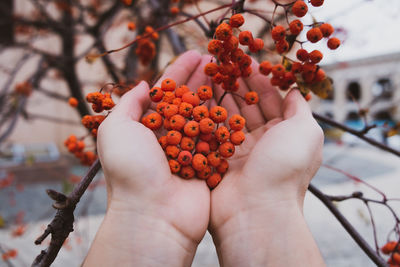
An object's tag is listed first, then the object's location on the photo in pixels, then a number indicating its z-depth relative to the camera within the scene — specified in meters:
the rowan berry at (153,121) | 0.30
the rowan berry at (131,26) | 0.39
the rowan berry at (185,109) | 0.29
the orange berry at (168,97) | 0.30
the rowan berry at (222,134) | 0.30
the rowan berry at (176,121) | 0.29
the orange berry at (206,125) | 0.29
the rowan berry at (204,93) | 0.30
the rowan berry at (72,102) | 0.38
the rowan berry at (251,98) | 0.32
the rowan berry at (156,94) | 0.30
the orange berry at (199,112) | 0.30
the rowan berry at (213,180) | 0.31
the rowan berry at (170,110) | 0.29
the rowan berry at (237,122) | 0.30
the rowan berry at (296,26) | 0.30
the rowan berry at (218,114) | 0.30
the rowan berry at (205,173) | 0.30
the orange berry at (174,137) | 0.29
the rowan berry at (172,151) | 0.30
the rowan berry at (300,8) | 0.29
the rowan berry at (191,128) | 0.29
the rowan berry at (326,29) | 0.30
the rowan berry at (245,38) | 0.30
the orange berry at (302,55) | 0.30
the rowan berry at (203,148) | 0.30
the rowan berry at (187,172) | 0.30
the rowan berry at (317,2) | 0.29
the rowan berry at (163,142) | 0.30
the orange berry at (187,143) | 0.30
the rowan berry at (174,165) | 0.30
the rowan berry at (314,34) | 0.30
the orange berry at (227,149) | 0.30
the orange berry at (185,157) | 0.29
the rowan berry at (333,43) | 0.32
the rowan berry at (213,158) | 0.30
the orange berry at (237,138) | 0.30
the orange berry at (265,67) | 0.33
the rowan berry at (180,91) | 0.31
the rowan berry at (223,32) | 0.28
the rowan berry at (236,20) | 0.28
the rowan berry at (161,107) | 0.30
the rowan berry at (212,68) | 0.30
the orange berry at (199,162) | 0.29
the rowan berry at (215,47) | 0.28
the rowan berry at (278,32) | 0.30
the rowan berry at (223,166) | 0.31
